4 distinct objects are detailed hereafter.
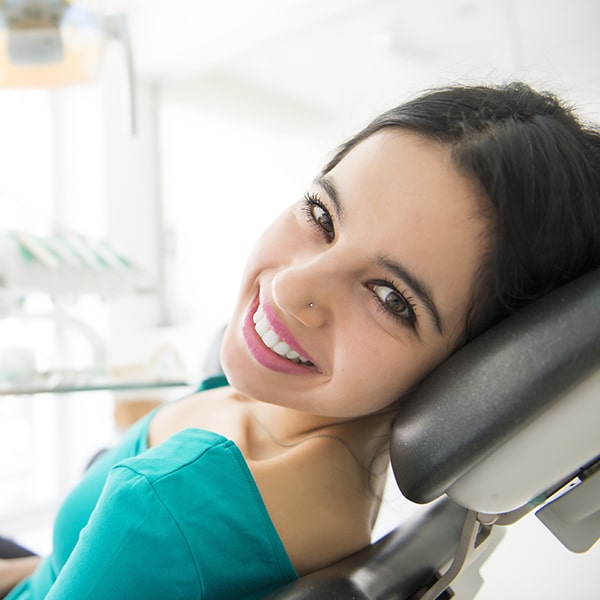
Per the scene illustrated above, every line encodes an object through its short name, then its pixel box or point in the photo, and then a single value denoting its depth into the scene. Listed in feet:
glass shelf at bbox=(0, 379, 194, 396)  4.21
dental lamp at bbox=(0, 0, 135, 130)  4.48
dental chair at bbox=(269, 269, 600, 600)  1.59
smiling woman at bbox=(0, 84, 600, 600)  1.92
